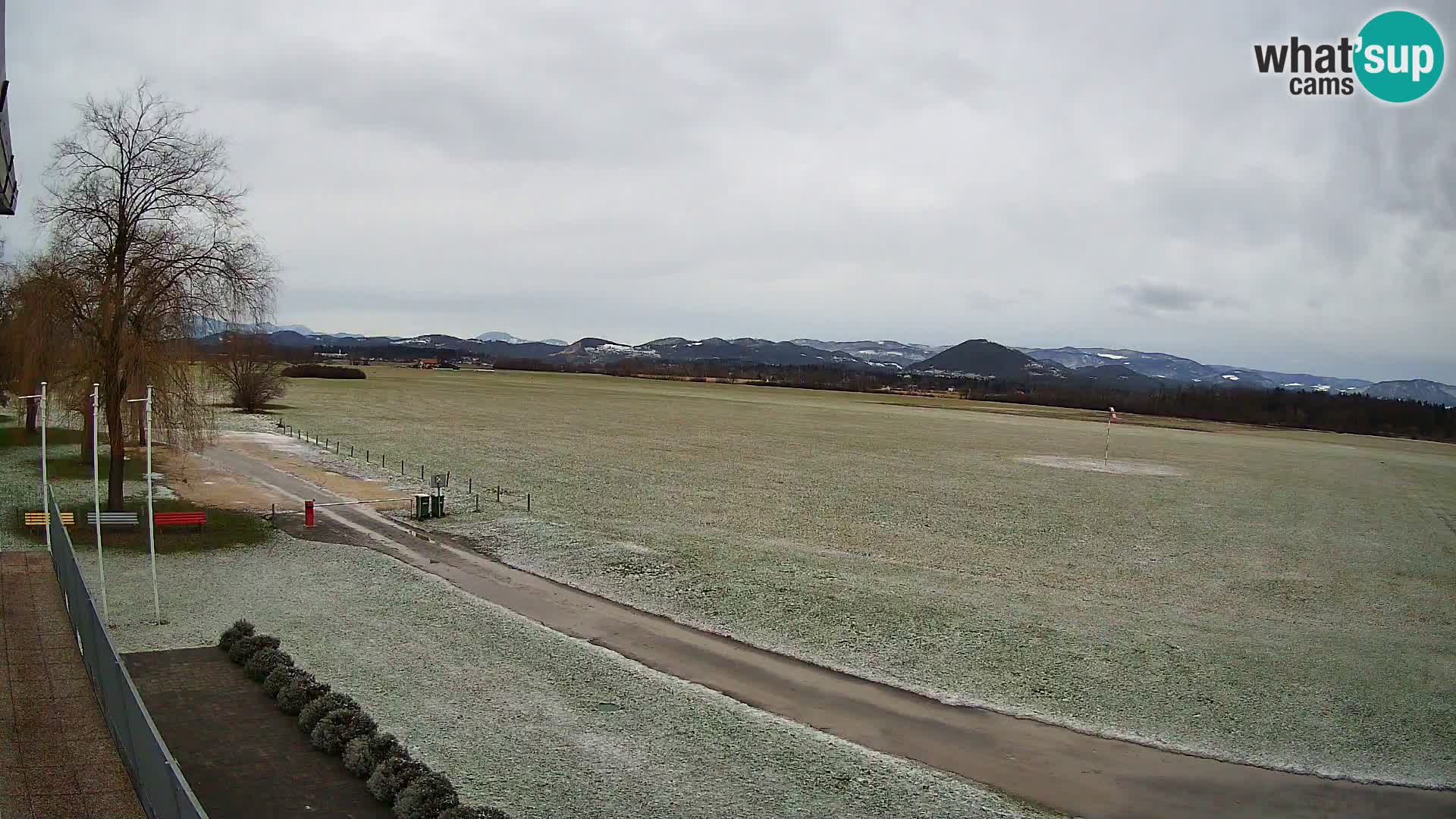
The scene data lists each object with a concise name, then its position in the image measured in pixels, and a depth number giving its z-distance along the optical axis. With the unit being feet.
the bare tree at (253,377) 228.43
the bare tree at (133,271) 82.48
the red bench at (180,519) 84.33
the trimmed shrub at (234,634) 53.21
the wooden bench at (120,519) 82.16
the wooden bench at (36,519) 81.20
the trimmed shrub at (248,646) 50.98
